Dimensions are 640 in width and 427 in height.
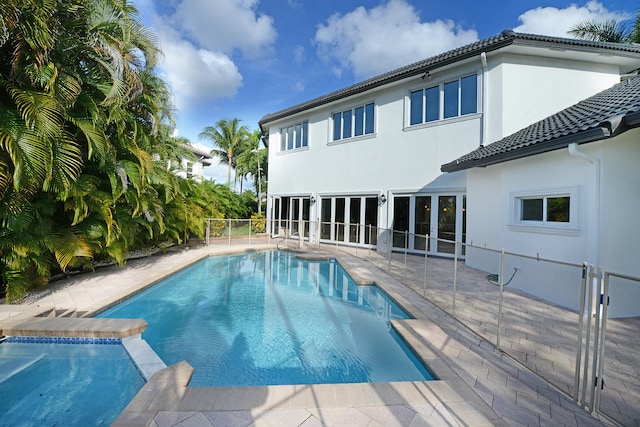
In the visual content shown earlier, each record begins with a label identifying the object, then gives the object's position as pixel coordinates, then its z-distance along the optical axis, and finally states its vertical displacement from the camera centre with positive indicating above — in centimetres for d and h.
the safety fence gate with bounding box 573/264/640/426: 272 -147
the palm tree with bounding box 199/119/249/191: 3031 +824
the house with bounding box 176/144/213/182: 3193 +641
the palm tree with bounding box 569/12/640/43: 1472 +1013
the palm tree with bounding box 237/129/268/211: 2948 +576
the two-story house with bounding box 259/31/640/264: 1023 +387
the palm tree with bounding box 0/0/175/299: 474 +157
